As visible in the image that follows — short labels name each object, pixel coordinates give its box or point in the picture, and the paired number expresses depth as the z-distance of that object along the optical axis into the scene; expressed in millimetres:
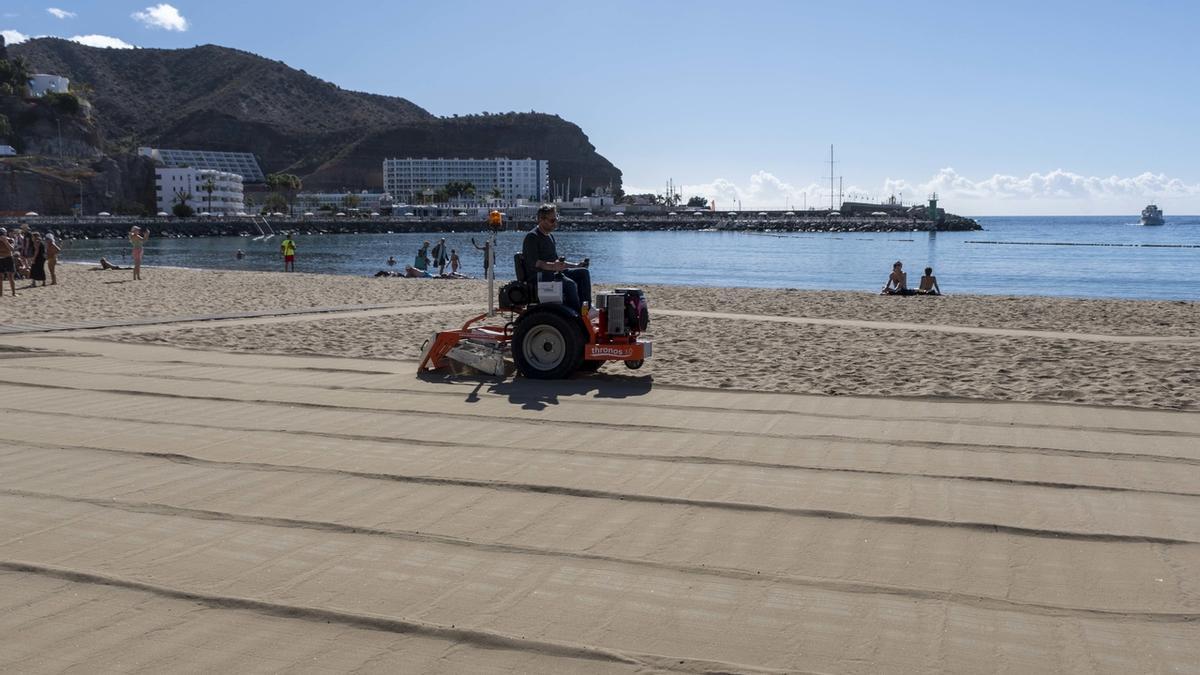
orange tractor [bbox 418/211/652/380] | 9539
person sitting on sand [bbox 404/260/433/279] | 30609
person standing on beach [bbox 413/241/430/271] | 31859
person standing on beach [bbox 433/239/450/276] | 33166
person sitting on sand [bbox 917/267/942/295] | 23109
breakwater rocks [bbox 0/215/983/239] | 116506
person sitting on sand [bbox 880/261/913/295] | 22828
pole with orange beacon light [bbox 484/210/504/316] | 9400
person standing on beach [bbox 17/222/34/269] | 25328
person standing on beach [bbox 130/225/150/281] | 26125
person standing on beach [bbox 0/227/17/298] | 20562
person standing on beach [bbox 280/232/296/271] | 35344
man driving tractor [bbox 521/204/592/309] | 9383
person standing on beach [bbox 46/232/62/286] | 23406
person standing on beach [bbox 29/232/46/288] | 23094
